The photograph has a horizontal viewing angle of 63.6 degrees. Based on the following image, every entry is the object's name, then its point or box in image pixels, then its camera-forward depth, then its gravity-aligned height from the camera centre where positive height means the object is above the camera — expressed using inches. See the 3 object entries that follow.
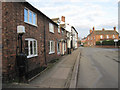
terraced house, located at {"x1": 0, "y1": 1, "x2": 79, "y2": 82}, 203.3 +20.0
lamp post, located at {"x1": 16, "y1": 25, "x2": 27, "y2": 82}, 191.8 -34.2
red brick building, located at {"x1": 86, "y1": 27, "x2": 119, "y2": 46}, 2182.6 +210.8
